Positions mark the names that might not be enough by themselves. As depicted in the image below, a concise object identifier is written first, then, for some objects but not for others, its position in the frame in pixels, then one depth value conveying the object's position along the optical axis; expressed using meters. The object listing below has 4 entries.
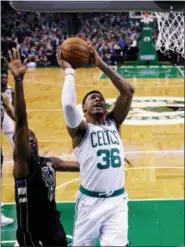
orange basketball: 2.78
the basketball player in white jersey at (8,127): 5.74
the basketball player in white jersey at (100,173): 2.96
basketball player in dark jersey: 2.94
